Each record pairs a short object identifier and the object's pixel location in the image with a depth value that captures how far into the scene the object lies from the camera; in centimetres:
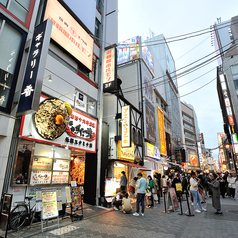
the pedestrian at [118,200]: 955
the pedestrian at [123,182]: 1148
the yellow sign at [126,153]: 1368
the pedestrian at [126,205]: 858
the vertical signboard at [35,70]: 593
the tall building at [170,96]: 3597
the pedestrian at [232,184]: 1305
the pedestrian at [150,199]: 1039
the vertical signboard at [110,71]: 1269
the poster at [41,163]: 732
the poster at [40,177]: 708
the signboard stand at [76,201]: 704
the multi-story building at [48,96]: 634
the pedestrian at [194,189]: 845
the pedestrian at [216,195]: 786
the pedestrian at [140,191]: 826
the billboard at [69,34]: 939
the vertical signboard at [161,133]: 2686
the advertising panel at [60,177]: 815
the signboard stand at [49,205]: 583
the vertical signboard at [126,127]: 1317
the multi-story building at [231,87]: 3538
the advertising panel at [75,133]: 679
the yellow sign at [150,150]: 2095
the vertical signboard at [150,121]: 2211
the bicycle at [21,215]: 566
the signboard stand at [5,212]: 469
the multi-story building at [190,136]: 5624
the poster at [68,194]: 699
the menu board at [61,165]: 836
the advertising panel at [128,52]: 2552
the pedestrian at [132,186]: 1233
